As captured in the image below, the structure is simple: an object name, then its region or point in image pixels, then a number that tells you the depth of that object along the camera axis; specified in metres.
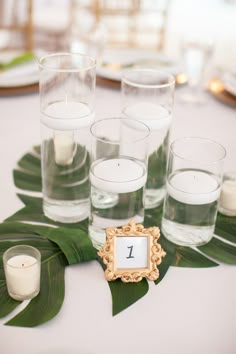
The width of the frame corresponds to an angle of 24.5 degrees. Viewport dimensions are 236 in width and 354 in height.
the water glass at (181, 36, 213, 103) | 1.65
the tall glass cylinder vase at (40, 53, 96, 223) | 1.05
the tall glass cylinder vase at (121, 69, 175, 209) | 1.13
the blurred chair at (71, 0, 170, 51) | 3.49
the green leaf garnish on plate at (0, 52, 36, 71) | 1.79
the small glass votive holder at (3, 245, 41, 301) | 0.85
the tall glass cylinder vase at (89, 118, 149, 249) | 0.97
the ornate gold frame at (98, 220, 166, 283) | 0.93
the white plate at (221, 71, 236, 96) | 1.72
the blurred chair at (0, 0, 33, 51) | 3.13
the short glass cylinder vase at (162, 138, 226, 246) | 1.01
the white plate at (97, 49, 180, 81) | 1.78
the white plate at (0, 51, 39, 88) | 1.70
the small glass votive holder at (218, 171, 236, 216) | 1.15
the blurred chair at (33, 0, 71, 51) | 4.07
